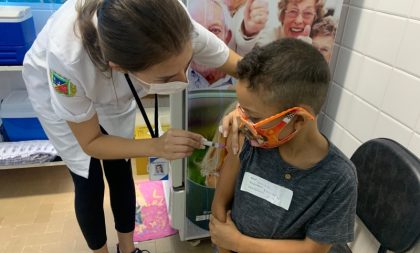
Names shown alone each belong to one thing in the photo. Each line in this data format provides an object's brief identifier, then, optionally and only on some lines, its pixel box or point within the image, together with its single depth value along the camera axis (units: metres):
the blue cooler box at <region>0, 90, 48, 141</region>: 1.96
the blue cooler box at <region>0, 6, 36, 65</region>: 1.66
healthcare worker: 0.70
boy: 0.74
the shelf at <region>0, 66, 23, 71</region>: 1.73
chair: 0.94
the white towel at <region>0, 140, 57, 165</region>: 1.89
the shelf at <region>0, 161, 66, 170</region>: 1.92
